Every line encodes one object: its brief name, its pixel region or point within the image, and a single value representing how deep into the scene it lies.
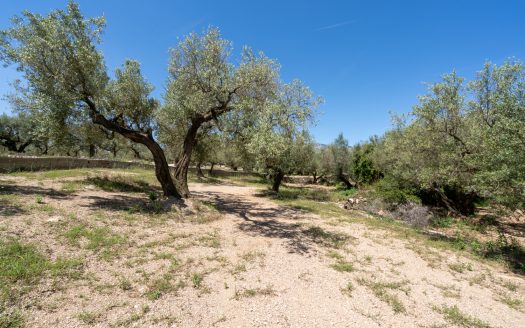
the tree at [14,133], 39.25
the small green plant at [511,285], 7.03
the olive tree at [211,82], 13.11
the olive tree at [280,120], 11.06
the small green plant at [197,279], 5.97
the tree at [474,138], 8.76
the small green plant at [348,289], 6.14
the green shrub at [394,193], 18.54
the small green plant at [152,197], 13.21
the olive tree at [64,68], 10.64
